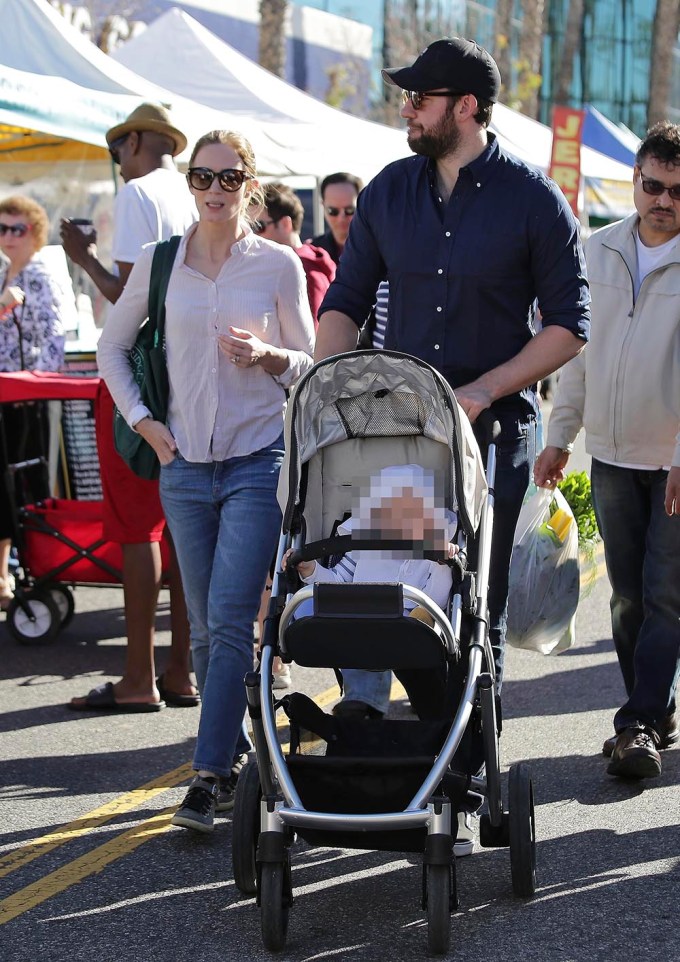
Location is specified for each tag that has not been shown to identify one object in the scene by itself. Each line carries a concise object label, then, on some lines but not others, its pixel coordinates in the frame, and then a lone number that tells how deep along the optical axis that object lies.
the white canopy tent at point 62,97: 9.23
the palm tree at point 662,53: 34.06
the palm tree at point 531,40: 31.73
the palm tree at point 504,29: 34.31
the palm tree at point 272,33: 23.14
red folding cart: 7.43
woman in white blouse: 4.86
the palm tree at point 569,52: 36.78
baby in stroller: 4.06
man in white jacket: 5.39
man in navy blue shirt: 4.55
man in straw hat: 6.33
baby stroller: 3.79
